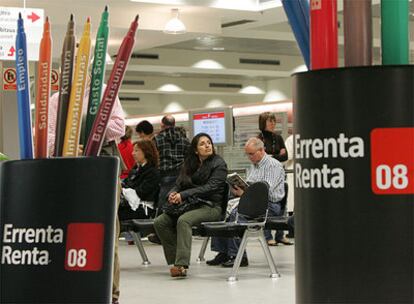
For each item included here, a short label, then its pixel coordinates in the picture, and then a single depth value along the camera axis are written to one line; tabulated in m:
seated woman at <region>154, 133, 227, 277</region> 7.50
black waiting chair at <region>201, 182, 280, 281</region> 7.05
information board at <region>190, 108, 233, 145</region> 11.70
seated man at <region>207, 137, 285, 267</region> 8.16
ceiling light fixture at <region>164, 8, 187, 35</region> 11.42
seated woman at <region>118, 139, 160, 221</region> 9.05
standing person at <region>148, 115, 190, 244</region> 9.77
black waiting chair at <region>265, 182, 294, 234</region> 7.48
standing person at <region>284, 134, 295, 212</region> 10.82
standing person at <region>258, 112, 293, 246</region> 10.11
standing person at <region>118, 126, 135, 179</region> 10.75
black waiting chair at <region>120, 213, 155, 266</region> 8.21
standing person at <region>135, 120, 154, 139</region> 10.45
